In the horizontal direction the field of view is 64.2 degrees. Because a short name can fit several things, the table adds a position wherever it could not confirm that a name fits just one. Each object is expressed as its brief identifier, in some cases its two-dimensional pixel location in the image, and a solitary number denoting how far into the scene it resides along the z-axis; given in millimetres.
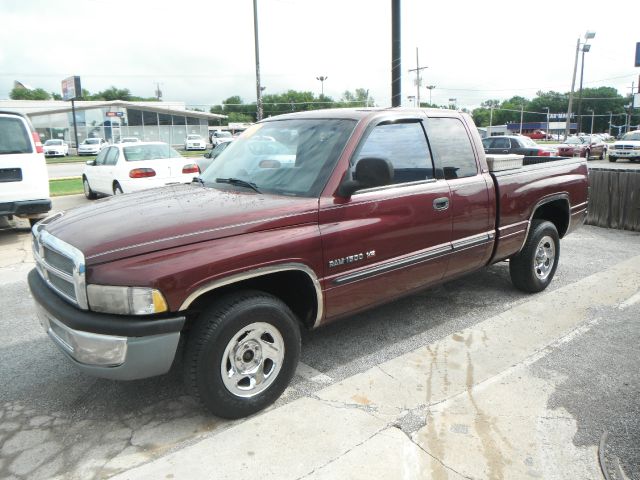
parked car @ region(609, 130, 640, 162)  27047
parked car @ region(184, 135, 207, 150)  46969
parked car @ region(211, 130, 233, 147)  52559
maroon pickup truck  2699
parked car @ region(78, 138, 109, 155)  41219
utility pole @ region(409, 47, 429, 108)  39678
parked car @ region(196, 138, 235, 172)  15167
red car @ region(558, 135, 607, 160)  28922
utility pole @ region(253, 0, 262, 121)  20344
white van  7996
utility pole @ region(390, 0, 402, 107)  11438
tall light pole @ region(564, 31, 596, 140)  41188
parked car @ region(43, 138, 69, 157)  40281
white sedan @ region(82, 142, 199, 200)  11500
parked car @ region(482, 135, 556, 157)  19406
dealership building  52906
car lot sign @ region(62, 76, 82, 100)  43875
